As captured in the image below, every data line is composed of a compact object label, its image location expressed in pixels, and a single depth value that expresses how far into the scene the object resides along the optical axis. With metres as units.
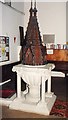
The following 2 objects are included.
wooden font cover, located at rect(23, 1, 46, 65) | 1.92
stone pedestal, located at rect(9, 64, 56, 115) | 1.88
